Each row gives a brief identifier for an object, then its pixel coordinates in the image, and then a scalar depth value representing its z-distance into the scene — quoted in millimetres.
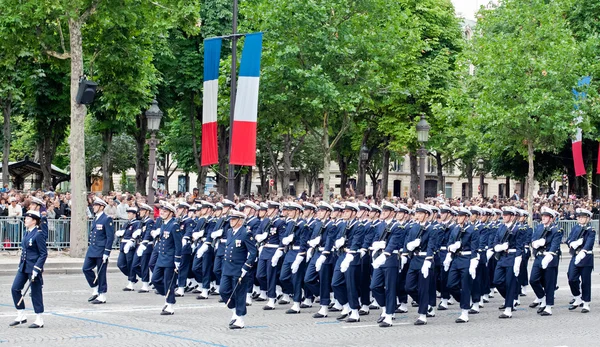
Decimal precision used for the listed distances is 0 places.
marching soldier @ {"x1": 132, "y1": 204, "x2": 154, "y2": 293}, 20484
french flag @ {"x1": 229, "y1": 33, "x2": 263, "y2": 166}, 26812
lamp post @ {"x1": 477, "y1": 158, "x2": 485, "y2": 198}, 72169
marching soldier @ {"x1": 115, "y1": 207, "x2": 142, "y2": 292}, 20984
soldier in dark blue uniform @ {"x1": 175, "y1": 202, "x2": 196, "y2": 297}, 17969
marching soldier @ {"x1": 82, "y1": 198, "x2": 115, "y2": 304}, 18609
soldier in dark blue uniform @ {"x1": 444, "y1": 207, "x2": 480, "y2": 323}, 17578
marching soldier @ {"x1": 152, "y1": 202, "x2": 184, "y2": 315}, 17047
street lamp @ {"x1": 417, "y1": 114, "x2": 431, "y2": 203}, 33812
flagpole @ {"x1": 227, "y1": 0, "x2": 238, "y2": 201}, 26688
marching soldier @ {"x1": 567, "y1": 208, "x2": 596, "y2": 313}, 18859
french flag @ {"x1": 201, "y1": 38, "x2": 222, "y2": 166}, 27453
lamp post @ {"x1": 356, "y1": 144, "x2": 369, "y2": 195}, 54844
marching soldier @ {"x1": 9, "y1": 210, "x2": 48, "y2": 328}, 14938
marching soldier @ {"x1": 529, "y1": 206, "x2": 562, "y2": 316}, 18625
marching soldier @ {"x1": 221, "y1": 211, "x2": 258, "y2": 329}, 15367
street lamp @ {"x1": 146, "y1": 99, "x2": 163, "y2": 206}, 30500
